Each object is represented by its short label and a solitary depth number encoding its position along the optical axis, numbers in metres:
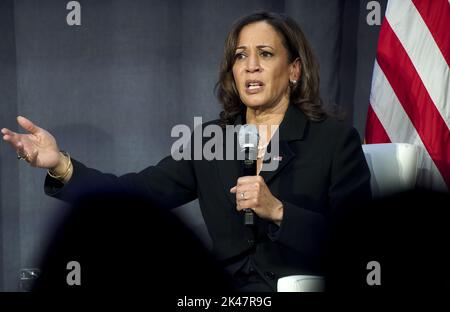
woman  7.69
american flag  8.10
